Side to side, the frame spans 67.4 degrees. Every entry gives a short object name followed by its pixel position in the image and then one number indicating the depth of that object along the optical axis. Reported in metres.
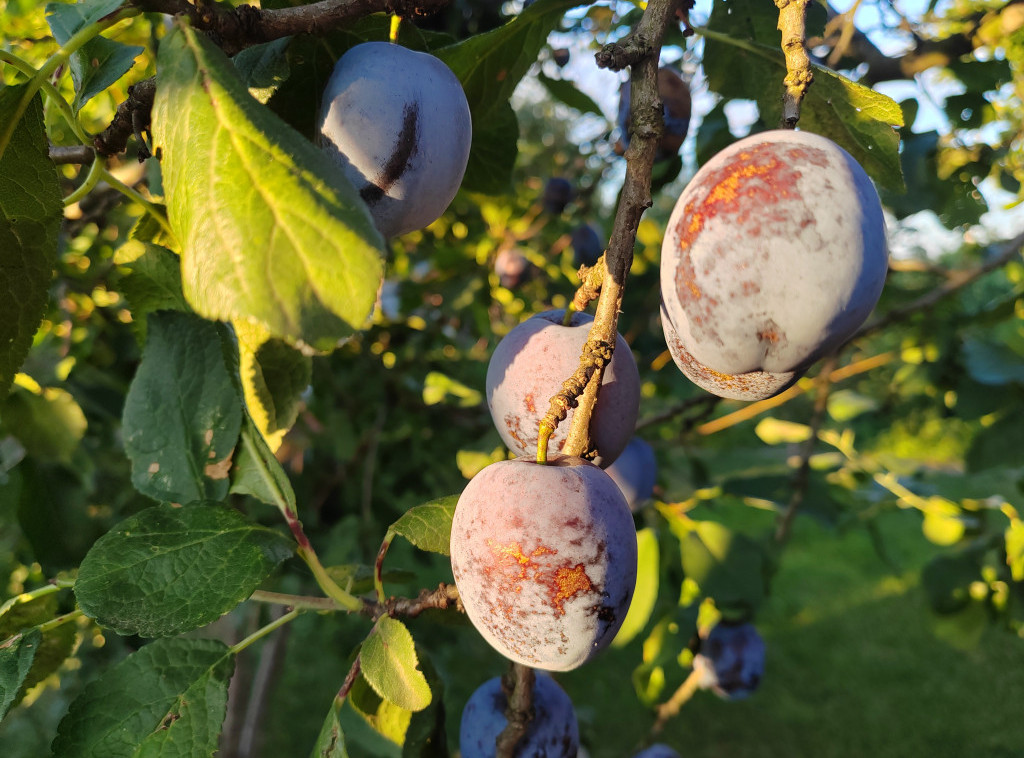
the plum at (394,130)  0.15
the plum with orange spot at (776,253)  0.14
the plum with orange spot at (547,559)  0.15
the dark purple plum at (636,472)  0.29
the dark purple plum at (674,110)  0.31
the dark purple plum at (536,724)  0.23
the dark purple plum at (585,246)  0.58
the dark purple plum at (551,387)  0.18
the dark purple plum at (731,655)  0.50
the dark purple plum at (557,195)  0.60
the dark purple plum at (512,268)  0.61
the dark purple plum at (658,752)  0.45
